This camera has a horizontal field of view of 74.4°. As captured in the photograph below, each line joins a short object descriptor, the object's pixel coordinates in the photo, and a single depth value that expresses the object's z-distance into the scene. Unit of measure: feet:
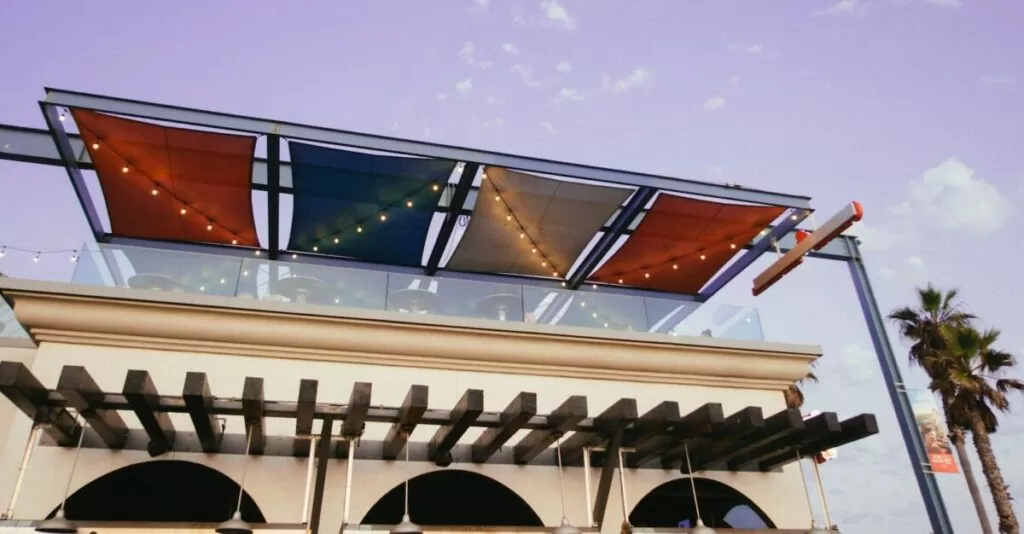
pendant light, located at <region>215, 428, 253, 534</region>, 17.60
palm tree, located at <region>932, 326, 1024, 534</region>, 52.44
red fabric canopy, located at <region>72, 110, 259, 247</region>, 29.58
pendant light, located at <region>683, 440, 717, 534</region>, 20.76
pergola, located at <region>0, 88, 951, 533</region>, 29.86
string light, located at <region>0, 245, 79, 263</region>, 28.19
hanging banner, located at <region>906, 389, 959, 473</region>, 35.40
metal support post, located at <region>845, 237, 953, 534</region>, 34.91
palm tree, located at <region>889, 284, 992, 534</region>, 54.70
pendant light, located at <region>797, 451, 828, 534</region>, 22.61
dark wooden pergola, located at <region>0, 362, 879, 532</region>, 18.42
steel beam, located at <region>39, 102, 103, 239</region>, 28.63
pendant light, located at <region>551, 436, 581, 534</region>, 19.72
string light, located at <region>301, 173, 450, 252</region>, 33.42
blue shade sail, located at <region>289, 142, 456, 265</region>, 31.42
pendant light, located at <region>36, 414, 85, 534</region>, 17.42
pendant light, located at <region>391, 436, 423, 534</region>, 17.95
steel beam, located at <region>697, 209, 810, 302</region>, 37.03
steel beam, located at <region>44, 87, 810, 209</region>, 27.91
